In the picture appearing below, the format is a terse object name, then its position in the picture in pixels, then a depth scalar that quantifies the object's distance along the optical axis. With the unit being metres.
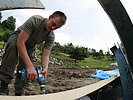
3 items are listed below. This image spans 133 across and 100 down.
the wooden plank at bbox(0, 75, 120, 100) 0.92
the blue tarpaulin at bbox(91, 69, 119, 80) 3.13
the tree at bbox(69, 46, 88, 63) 12.12
